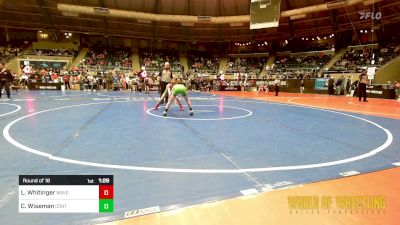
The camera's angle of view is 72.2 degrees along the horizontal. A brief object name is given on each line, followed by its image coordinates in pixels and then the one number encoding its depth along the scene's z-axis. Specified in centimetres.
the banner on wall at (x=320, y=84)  2625
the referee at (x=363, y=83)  1517
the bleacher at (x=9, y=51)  3261
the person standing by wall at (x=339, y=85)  2453
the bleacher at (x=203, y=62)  4209
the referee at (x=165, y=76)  1184
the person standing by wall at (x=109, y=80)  2669
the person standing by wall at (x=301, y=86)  2742
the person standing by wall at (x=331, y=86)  2481
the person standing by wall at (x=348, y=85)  2394
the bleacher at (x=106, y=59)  3603
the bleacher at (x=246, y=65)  4103
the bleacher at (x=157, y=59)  3981
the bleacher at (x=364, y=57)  2766
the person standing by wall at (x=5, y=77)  1450
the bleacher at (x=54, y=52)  3453
